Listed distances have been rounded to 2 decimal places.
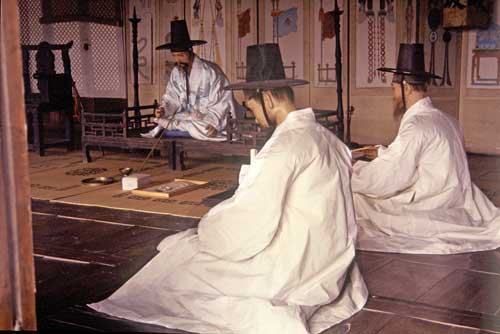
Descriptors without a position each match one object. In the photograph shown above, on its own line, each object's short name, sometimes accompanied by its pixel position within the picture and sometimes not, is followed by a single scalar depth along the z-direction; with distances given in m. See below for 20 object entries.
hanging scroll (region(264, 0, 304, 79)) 8.68
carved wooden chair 7.88
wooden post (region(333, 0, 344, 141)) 7.01
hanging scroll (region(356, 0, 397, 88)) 8.11
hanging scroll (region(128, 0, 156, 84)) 9.77
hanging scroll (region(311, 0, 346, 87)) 8.43
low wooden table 6.48
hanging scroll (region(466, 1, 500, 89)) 7.53
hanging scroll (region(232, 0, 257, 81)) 8.95
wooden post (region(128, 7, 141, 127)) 8.22
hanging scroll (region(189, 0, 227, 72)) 9.23
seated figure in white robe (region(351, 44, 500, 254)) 4.12
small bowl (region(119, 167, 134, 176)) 6.13
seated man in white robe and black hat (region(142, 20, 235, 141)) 6.99
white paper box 5.75
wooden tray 5.51
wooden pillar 1.02
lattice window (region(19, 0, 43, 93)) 10.03
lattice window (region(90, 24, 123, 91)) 9.77
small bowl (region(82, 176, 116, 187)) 6.06
